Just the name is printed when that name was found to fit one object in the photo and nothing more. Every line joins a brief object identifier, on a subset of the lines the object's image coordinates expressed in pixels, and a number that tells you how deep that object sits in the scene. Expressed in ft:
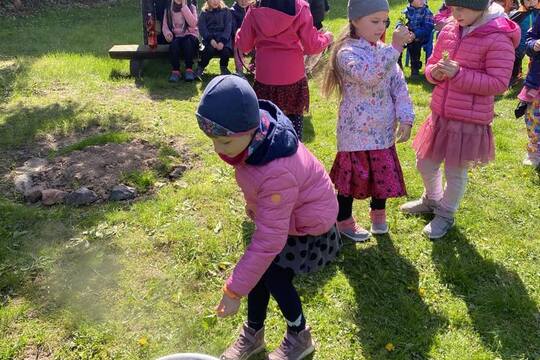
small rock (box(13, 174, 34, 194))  14.50
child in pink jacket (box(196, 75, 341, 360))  6.68
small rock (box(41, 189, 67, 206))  13.98
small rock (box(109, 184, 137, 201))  14.24
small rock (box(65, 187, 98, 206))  13.98
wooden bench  25.30
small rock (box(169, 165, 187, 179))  15.52
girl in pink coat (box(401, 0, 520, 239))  10.61
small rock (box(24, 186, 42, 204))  14.12
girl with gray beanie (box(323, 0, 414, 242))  10.27
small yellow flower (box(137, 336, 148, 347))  9.66
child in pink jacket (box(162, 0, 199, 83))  25.54
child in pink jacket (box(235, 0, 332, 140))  13.21
